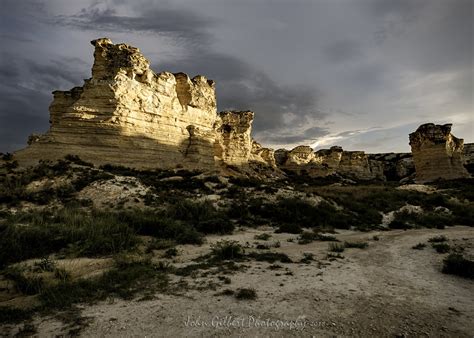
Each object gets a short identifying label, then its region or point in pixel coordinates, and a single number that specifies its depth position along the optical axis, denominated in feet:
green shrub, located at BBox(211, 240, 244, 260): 30.07
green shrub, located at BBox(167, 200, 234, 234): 44.68
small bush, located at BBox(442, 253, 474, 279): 24.03
